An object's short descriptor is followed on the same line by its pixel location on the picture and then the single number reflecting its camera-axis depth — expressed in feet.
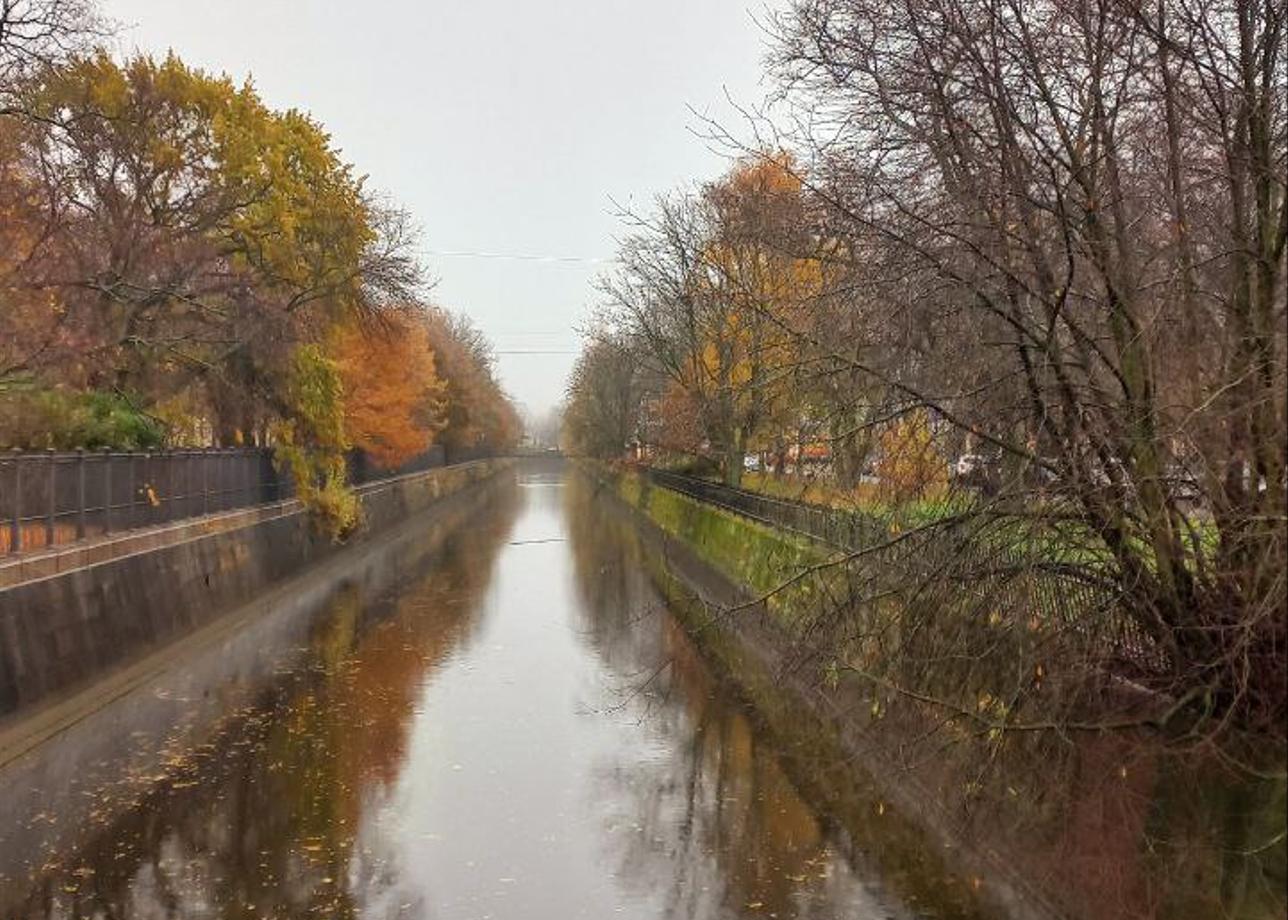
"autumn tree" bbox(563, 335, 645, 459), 217.36
